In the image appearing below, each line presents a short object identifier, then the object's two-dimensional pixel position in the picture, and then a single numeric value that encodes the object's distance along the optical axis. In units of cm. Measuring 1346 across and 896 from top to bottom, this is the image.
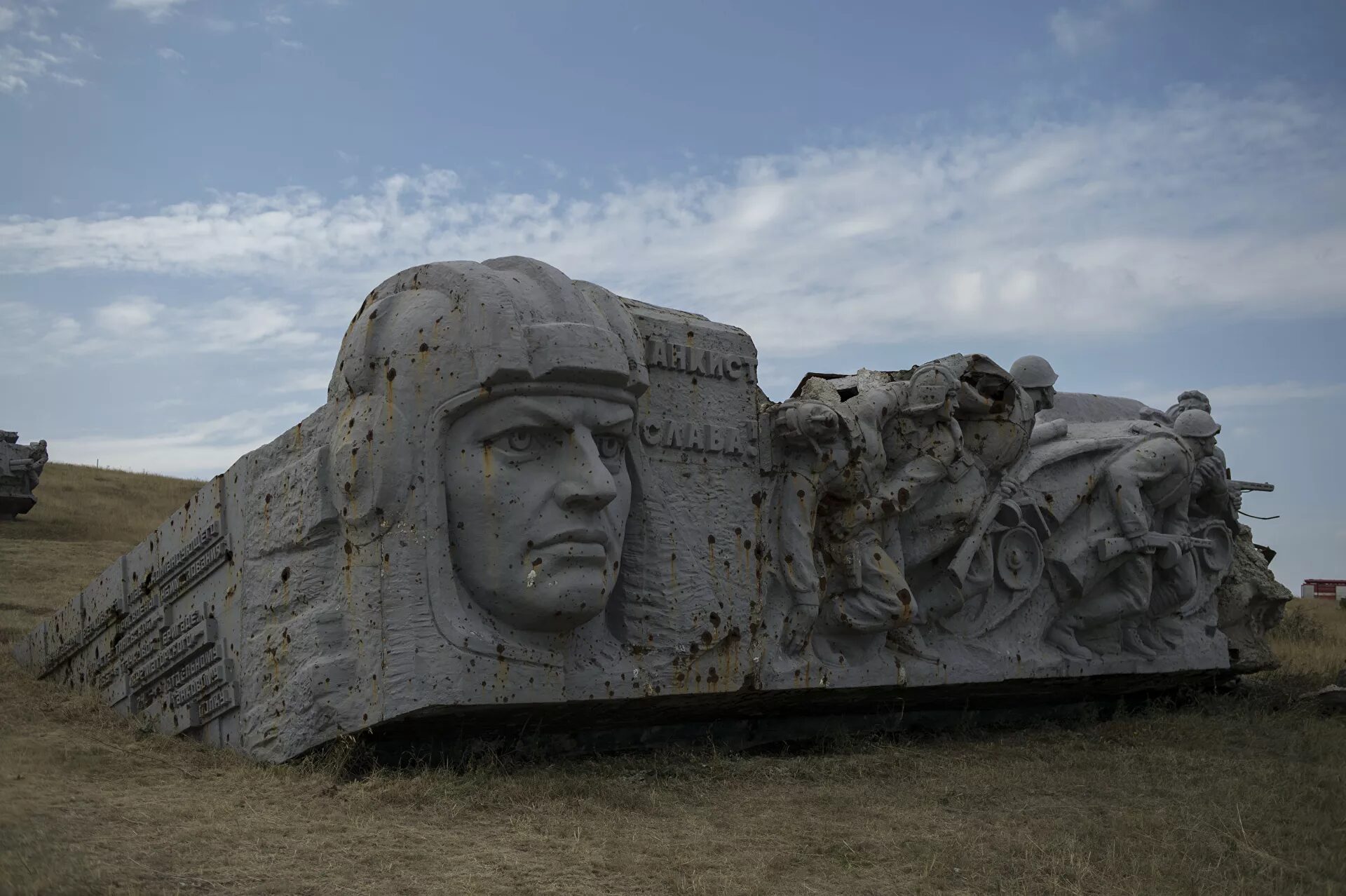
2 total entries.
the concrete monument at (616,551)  509
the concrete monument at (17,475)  1445
